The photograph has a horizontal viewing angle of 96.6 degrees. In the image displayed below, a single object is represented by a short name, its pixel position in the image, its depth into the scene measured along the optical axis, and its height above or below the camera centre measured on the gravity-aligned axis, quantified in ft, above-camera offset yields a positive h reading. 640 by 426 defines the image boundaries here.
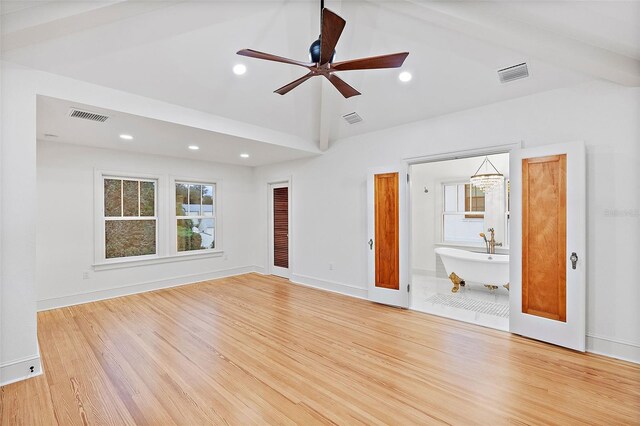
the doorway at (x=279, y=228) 21.30 -1.22
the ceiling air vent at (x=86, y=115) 10.41 +3.71
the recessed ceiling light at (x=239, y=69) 10.76 +5.47
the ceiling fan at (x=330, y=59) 6.28 +4.05
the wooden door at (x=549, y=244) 9.53 -1.17
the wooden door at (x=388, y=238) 14.07 -1.31
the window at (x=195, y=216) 19.74 -0.23
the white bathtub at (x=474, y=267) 15.17 -3.15
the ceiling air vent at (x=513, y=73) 9.77 +4.89
